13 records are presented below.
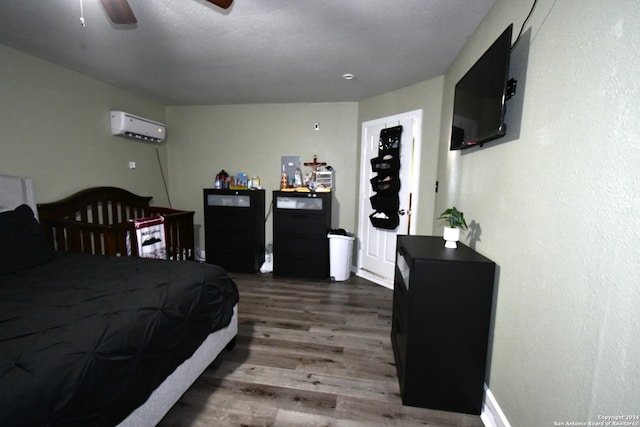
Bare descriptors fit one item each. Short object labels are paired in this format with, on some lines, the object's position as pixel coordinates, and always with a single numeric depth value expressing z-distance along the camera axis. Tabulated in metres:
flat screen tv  1.30
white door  3.05
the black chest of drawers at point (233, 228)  3.62
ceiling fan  1.33
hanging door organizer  3.12
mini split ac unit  3.13
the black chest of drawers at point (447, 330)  1.42
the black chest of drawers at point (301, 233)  3.45
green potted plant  1.68
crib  2.47
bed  0.86
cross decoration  3.75
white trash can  3.44
